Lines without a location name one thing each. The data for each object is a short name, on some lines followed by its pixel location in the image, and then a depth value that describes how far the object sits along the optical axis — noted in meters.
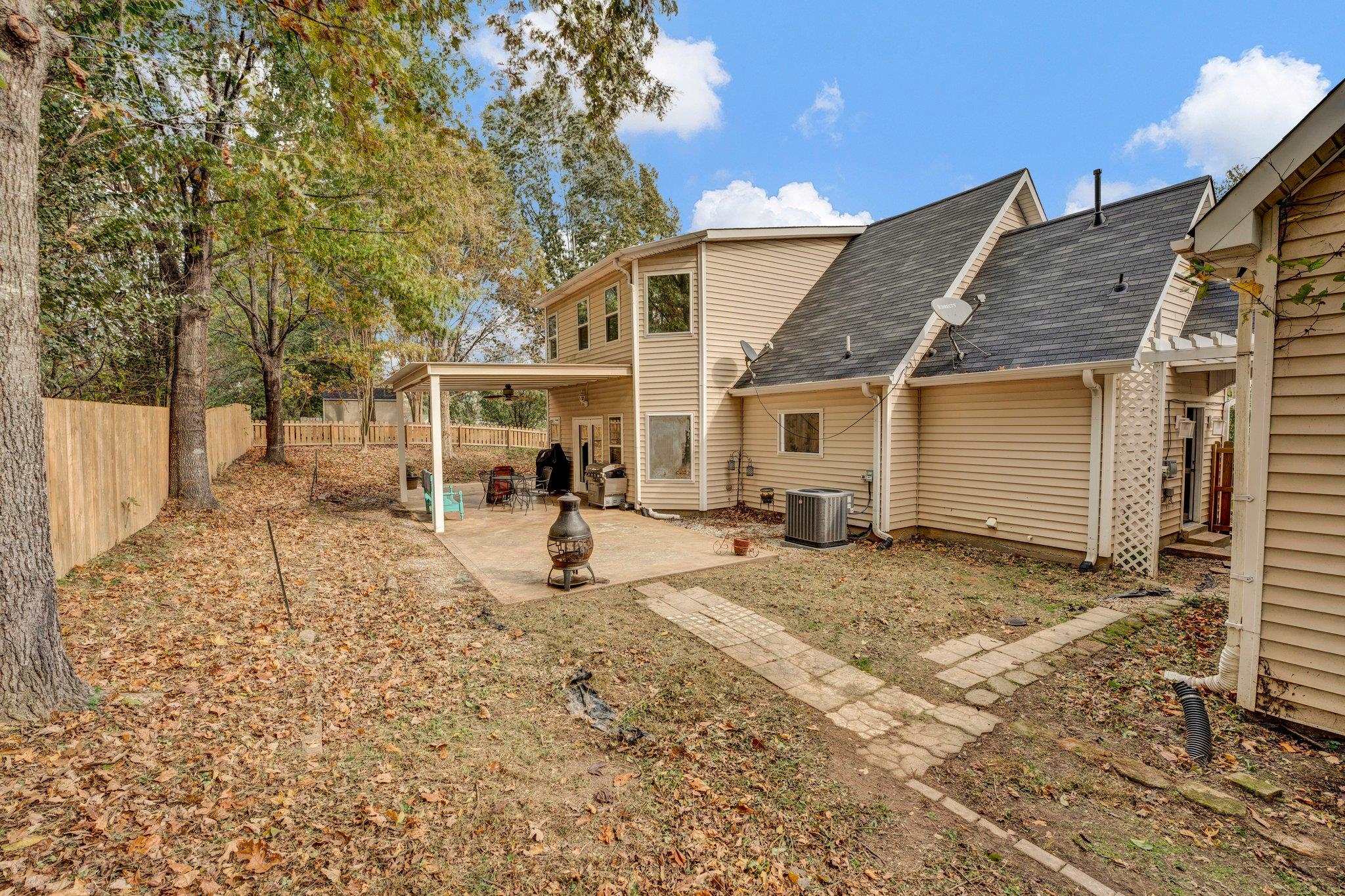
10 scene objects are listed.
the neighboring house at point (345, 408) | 35.88
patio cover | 10.05
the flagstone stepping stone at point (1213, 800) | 3.09
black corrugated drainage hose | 3.55
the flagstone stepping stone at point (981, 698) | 4.34
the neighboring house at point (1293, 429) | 3.63
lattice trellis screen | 7.47
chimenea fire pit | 6.64
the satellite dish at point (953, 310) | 9.09
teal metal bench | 11.32
